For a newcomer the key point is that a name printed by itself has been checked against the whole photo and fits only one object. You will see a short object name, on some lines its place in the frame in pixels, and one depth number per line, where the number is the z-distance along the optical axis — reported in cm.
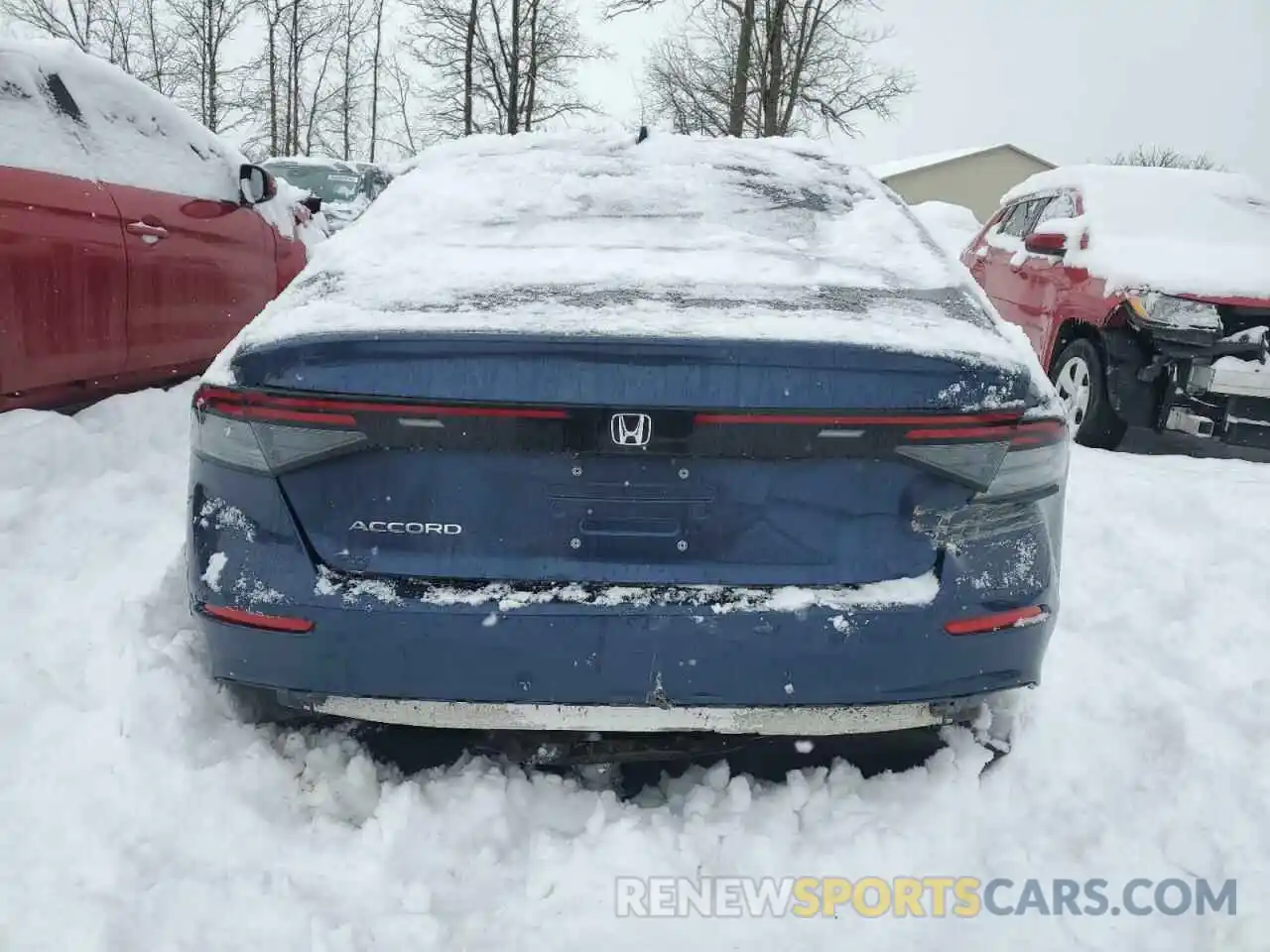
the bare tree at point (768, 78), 1867
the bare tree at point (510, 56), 2380
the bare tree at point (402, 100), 3256
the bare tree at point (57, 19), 2552
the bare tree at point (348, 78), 3316
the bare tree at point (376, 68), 3375
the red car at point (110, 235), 374
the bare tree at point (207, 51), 2762
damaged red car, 503
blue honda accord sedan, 166
